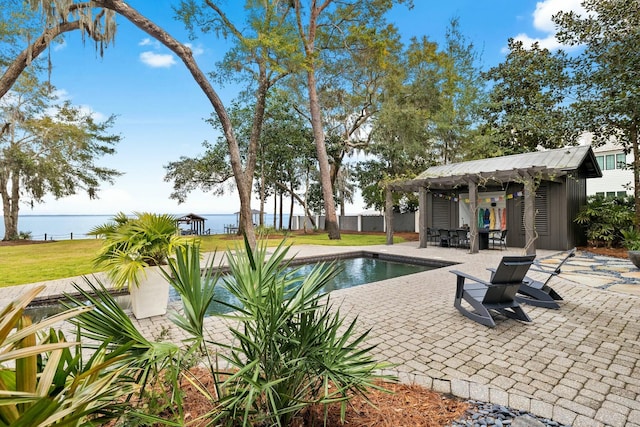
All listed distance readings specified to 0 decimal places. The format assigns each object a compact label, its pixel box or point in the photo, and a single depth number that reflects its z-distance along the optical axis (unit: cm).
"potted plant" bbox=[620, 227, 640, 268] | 704
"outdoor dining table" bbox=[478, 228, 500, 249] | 1166
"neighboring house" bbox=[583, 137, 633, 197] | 1964
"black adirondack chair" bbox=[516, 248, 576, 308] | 461
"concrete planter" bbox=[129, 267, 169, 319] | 433
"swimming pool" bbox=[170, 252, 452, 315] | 726
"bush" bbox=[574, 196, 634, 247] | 1048
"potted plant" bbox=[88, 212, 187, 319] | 415
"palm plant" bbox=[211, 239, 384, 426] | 160
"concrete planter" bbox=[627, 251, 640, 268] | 698
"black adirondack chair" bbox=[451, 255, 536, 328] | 376
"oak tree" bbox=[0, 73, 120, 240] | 1628
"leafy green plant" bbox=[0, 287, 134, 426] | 82
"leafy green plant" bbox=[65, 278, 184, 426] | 150
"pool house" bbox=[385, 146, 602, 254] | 1023
